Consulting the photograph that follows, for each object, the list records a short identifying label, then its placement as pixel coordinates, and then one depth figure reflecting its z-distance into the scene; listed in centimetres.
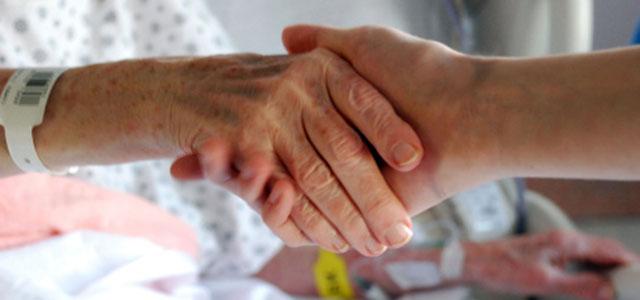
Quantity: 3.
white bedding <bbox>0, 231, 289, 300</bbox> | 102
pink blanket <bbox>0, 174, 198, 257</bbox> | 111
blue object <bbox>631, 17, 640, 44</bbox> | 125
